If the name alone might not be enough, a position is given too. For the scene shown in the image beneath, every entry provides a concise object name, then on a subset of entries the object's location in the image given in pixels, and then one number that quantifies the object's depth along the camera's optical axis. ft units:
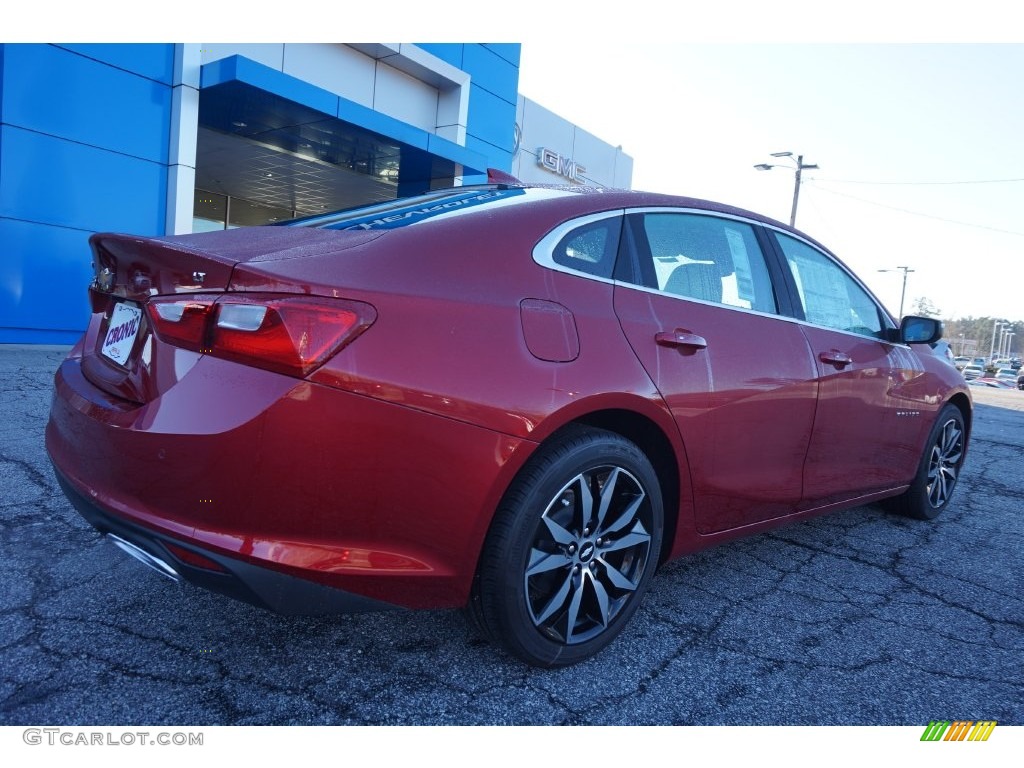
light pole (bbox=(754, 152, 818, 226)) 79.81
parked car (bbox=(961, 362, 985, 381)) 194.21
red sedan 5.58
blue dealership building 30.78
